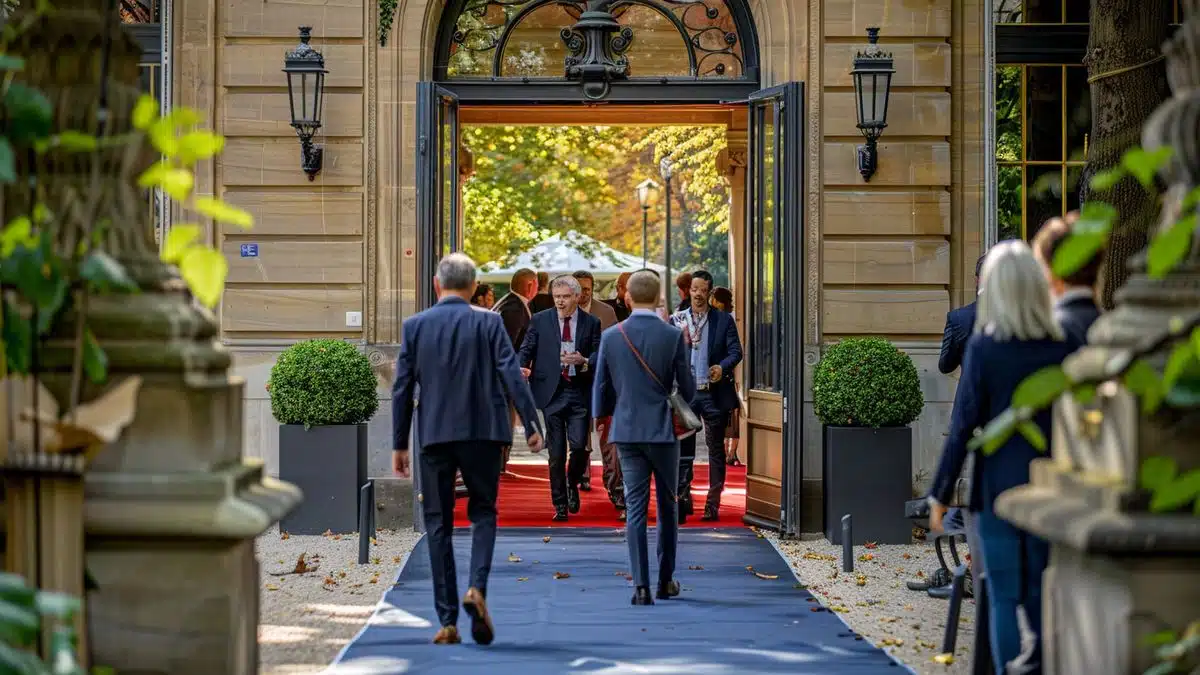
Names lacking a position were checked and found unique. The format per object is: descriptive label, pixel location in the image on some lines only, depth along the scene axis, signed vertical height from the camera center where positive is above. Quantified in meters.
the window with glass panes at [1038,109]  13.79 +1.75
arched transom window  13.86 +2.33
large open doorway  13.29 +2.01
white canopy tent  31.17 +1.13
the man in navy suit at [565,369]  13.90 -0.41
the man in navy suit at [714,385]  13.55 -0.54
